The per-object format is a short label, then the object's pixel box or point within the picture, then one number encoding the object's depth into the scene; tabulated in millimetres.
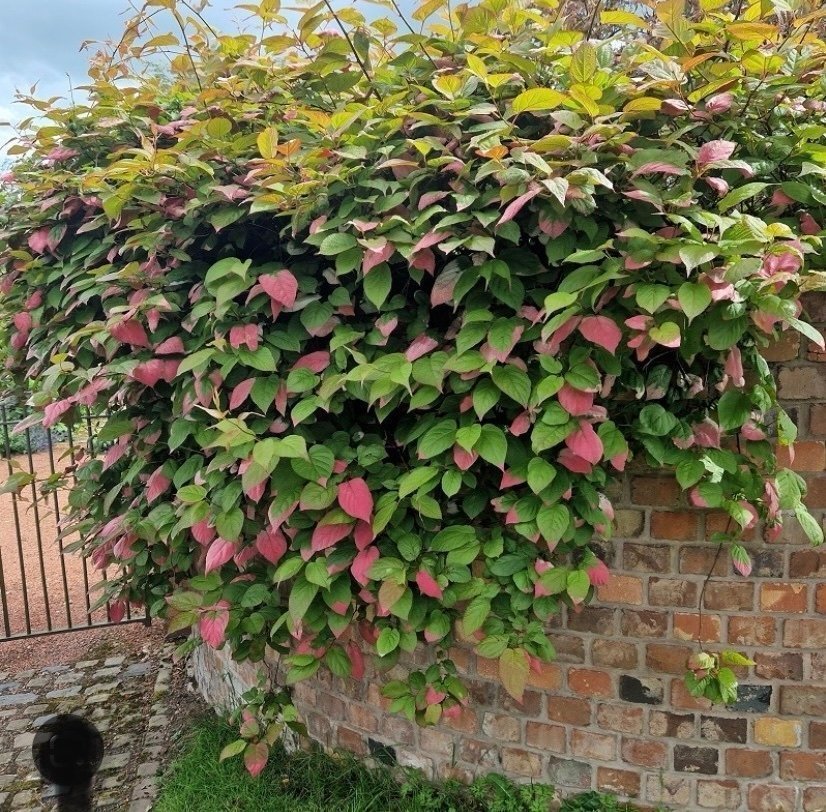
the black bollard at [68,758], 2989
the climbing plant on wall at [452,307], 1717
